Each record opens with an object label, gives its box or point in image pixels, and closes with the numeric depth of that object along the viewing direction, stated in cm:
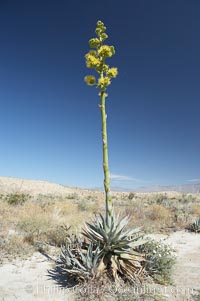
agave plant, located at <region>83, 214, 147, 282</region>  511
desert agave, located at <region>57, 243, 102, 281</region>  500
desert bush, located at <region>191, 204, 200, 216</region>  1464
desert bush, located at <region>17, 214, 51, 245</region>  823
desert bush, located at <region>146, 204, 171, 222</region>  1240
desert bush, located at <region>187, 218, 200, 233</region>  1065
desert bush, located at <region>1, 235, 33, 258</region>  700
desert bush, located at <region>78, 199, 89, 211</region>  1477
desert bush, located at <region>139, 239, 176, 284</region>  536
